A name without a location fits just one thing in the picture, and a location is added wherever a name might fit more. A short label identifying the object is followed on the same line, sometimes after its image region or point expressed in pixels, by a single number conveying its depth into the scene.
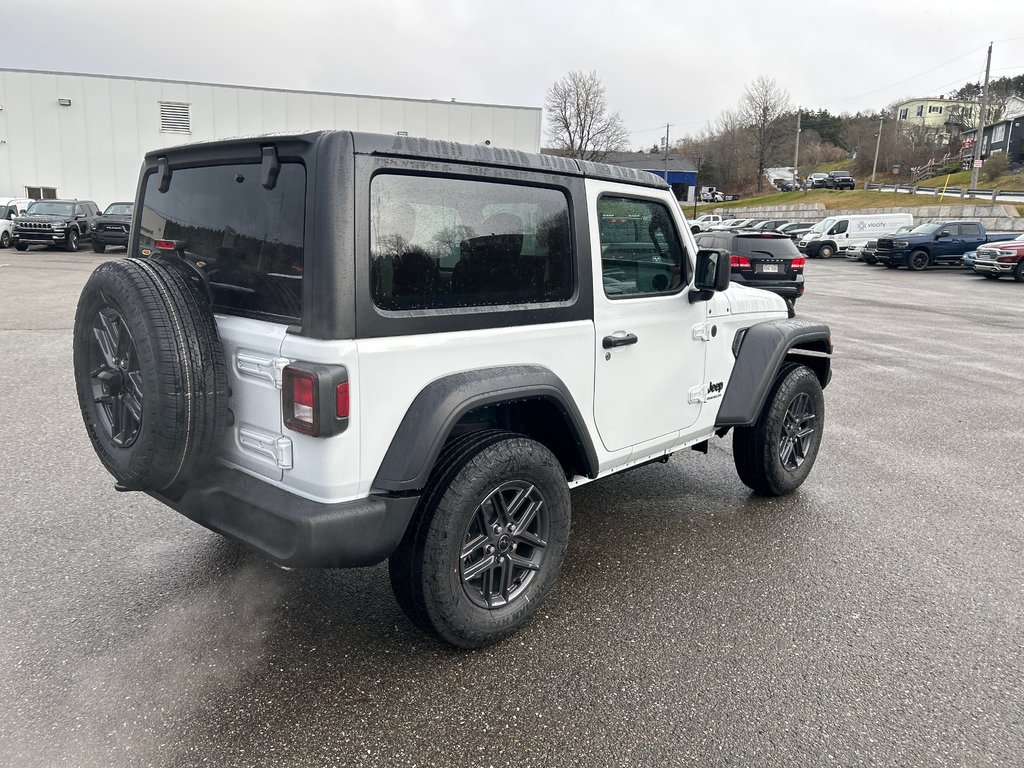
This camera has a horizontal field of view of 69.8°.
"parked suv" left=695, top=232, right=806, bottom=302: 13.92
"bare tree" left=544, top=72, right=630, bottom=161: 65.50
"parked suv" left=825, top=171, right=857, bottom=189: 61.50
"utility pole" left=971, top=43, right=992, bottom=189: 37.00
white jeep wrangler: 2.44
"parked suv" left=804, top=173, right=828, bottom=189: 65.31
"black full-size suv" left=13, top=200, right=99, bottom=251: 23.95
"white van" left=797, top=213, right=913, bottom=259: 31.25
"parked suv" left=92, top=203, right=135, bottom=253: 24.45
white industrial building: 31.14
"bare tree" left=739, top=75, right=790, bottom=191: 73.44
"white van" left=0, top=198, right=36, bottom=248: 24.44
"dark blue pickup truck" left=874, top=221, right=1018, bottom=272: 26.44
